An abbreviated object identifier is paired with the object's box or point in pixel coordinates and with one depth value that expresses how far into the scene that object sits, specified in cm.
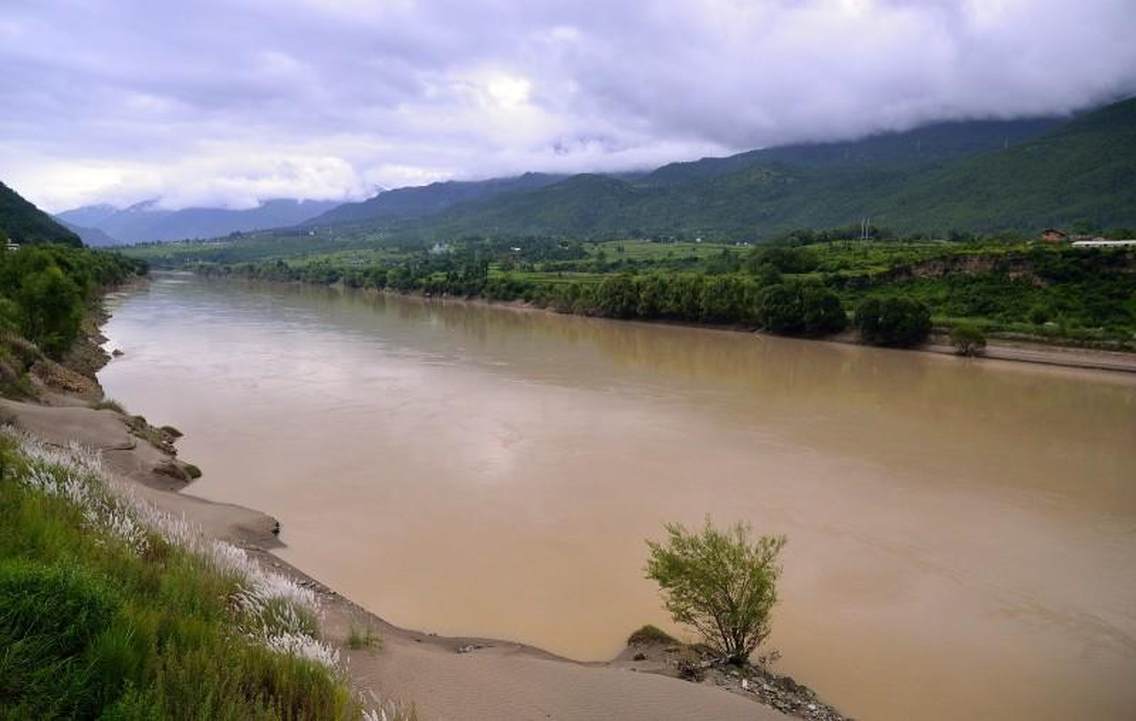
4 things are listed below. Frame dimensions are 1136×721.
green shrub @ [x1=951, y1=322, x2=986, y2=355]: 4841
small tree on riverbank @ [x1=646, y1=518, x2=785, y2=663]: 1034
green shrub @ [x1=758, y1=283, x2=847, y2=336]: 5566
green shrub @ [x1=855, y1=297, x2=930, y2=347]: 5138
